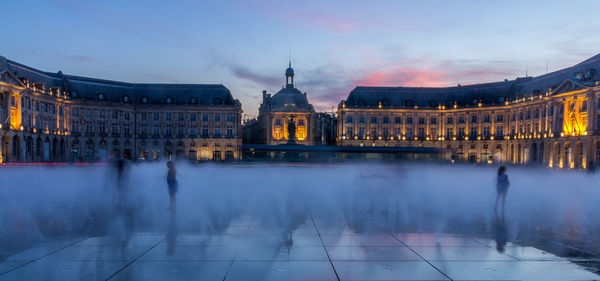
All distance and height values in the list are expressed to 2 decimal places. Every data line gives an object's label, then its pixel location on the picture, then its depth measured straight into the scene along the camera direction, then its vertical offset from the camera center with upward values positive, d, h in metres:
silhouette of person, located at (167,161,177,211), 16.72 -2.17
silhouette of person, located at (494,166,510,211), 17.56 -2.17
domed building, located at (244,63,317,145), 120.62 +3.21
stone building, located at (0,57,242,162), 83.25 +1.90
